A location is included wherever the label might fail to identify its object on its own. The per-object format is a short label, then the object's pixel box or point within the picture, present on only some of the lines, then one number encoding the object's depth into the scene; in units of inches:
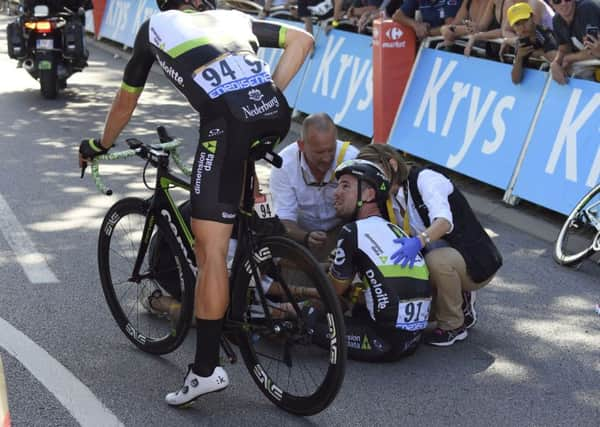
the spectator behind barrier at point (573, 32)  338.3
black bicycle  175.2
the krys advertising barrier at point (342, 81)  448.8
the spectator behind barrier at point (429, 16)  419.5
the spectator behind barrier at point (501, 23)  374.5
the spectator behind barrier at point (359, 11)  466.0
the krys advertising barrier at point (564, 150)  320.2
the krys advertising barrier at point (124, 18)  763.4
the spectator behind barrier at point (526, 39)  355.6
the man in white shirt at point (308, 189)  236.4
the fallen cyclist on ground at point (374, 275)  204.8
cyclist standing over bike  174.9
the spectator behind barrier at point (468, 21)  401.1
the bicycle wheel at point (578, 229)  288.8
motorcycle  522.6
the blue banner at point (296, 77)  506.6
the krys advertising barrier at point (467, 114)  354.0
